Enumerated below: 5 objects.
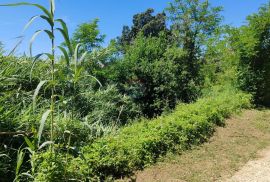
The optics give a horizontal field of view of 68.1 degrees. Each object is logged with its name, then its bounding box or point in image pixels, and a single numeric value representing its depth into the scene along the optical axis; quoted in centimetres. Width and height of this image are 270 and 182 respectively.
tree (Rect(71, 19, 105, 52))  785
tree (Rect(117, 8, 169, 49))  2163
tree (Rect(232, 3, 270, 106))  810
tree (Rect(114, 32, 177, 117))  853
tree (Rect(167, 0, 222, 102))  1013
